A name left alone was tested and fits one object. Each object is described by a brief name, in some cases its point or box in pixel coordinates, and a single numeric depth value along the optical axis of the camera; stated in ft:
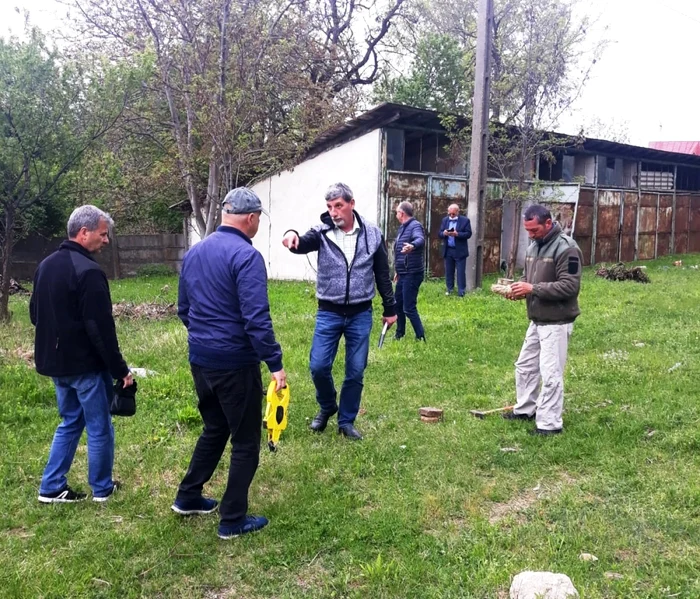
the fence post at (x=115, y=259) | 57.67
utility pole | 40.24
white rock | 9.41
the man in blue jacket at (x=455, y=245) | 40.06
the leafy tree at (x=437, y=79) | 68.23
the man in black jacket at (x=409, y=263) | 26.55
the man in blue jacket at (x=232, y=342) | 11.01
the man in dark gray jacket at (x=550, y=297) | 16.08
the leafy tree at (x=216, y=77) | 33.19
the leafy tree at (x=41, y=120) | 27.45
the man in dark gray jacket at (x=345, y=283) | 15.74
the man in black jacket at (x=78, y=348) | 12.06
